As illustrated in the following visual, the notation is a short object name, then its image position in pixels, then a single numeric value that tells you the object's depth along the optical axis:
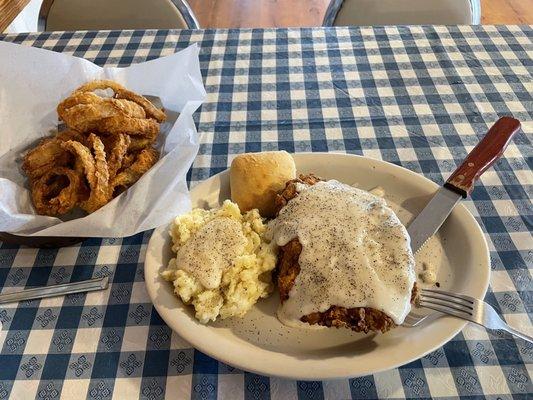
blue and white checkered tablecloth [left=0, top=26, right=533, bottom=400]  0.74
